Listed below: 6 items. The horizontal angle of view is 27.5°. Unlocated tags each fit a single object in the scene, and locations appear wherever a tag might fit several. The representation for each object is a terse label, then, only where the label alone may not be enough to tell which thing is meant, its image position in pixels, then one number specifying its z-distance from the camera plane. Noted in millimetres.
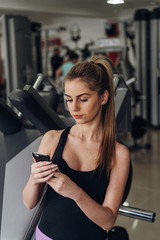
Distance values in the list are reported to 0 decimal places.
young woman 1087
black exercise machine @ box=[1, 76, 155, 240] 1481
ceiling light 2375
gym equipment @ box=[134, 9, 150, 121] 6402
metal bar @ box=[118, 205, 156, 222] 1281
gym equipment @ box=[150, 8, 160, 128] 6258
